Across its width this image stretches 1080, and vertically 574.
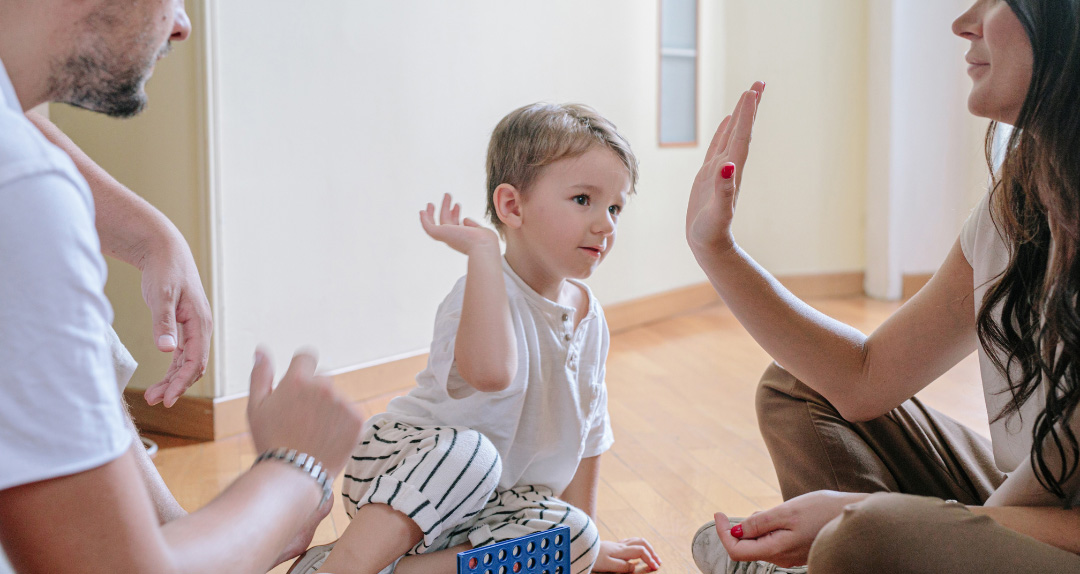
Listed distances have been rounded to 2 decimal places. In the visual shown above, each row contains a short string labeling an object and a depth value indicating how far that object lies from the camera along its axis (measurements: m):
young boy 1.15
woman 0.77
